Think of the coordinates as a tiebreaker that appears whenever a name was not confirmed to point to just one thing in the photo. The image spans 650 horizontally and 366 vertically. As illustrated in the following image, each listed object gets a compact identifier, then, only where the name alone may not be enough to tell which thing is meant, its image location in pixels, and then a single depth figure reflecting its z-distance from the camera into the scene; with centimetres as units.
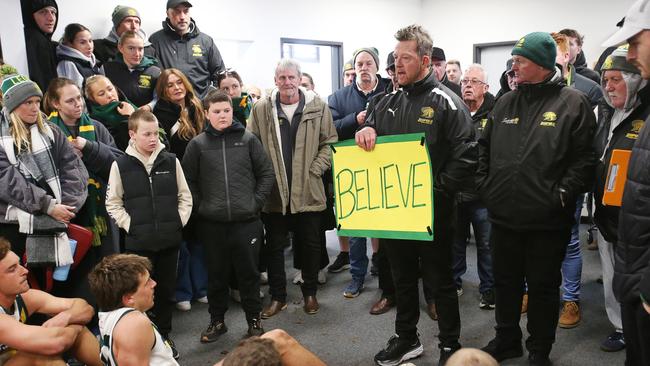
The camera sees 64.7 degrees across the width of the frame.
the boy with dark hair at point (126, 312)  190
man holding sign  259
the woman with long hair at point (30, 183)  285
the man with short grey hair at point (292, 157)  357
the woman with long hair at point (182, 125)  376
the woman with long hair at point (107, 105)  361
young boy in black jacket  322
